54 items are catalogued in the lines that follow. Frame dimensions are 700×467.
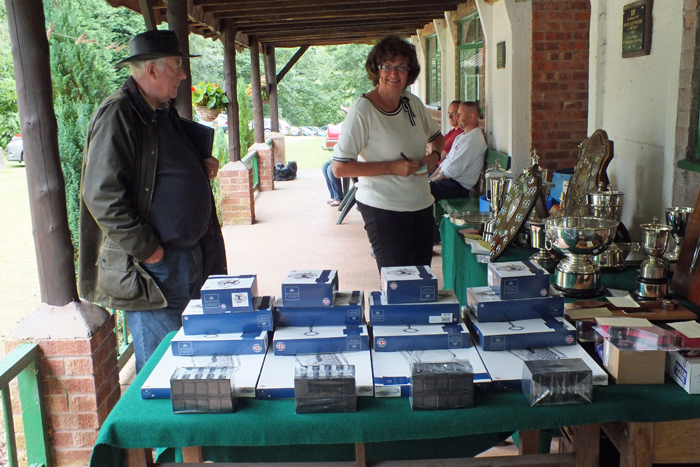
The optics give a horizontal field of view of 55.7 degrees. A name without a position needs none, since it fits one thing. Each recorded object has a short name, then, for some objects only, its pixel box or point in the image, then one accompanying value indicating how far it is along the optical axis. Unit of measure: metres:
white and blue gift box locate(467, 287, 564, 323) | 1.85
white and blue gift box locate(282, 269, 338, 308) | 1.82
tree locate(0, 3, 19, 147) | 15.16
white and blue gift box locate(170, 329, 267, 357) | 1.79
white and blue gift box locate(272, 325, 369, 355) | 1.77
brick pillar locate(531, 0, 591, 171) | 5.46
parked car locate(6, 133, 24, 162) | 17.73
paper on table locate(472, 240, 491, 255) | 3.00
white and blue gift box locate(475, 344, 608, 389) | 1.63
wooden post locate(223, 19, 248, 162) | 8.50
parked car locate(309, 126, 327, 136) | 33.56
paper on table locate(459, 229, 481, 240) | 3.32
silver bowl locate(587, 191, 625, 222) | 2.64
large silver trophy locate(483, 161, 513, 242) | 3.23
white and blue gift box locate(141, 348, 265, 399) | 1.64
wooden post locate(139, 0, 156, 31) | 4.36
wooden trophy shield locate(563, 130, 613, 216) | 2.99
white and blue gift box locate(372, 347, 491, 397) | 1.62
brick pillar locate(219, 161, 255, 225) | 8.20
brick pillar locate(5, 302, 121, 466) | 2.59
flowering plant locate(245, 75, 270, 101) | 12.41
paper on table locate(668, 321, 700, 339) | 1.69
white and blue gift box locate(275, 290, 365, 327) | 1.83
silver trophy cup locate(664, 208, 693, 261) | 2.35
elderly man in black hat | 2.37
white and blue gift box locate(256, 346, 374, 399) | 1.63
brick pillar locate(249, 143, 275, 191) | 10.89
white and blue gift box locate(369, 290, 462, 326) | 1.81
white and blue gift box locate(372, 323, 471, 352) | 1.76
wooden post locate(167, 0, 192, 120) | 4.54
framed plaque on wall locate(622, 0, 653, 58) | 3.40
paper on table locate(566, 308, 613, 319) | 1.95
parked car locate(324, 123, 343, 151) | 19.59
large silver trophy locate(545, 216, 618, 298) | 2.15
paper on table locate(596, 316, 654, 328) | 1.73
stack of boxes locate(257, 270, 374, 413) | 1.56
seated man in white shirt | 5.90
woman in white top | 2.96
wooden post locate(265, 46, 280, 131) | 12.98
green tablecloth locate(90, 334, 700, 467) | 1.55
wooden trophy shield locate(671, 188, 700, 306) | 2.15
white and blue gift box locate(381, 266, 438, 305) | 1.81
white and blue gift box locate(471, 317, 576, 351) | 1.76
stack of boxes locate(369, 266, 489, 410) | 1.57
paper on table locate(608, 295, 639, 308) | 2.03
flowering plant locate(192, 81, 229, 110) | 8.12
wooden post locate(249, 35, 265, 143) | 10.95
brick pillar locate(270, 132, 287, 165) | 13.25
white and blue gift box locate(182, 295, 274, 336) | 1.81
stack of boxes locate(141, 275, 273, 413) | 1.71
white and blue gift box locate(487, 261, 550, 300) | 1.85
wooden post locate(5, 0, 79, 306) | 2.41
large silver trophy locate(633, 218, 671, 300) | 2.15
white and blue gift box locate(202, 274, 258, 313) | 1.78
